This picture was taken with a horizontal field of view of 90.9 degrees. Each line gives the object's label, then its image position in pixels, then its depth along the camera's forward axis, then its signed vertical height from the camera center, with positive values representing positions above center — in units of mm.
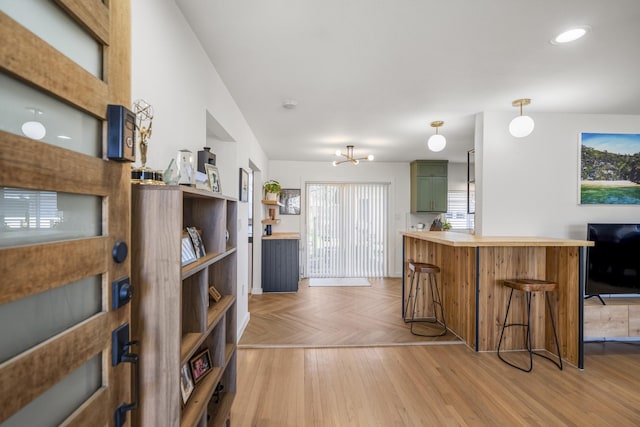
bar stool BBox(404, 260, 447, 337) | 3685 -1030
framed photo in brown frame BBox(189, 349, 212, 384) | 1480 -753
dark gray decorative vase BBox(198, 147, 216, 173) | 1988 +344
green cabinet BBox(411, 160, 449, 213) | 6250 +534
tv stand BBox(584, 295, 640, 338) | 3023 -1030
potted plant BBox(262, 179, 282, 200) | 5434 +389
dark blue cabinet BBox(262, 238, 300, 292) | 5199 -921
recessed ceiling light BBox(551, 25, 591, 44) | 1880 +1096
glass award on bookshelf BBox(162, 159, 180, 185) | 1218 +144
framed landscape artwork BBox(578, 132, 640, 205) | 3465 +477
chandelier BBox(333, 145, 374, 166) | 4910 +1050
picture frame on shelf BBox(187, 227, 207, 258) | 1422 -134
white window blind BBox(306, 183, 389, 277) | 6559 -363
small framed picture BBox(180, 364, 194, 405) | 1299 -736
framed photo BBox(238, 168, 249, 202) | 3455 +310
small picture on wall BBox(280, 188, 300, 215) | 6363 +232
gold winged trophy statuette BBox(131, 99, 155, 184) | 1129 +302
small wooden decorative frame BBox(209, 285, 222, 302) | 1729 -455
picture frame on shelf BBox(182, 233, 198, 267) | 1271 -166
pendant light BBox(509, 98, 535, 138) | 2814 +782
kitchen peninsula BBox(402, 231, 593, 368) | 2707 -718
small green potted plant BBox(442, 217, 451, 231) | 5993 -251
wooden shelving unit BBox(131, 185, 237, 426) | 1022 -278
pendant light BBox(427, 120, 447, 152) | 3404 +764
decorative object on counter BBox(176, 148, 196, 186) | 1282 +181
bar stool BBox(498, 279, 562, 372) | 2584 -635
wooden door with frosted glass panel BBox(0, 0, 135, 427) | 598 +0
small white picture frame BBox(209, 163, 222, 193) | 1776 +204
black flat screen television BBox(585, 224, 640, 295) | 3104 -442
